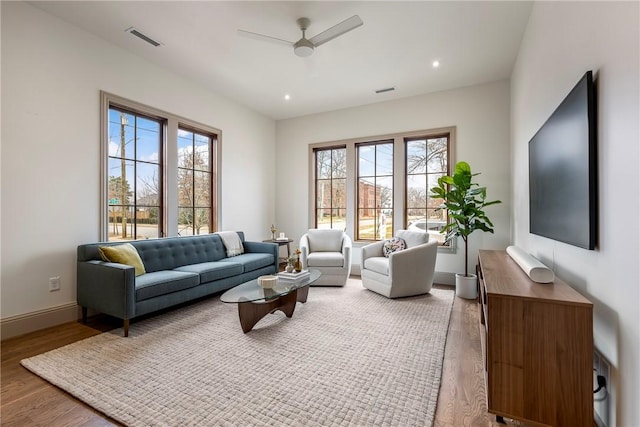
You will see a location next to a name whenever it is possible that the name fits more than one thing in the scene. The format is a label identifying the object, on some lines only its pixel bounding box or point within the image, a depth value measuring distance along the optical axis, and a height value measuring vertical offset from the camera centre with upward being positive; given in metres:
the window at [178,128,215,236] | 4.21 +0.50
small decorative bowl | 2.80 -0.66
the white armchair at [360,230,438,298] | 3.54 -0.74
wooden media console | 1.33 -0.69
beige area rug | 1.60 -1.10
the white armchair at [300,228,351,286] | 4.20 -0.64
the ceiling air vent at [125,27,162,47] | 2.99 +1.94
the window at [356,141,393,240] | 5.02 +0.42
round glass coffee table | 2.54 -0.74
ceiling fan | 2.41 +1.65
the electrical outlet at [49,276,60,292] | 2.80 -0.67
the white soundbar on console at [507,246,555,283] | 1.67 -0.34
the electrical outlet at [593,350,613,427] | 1.37 -0.88
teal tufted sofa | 2.57 -0.64
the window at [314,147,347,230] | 5.42 +0.52
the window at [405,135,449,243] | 4.63 +0.58
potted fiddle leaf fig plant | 3.69 +0.05
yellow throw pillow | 2.85 -0.41
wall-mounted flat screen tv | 1.43 +0.26
